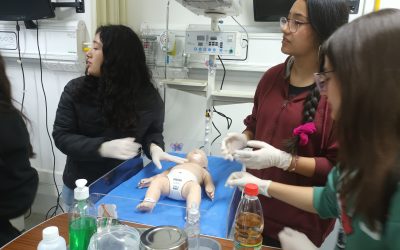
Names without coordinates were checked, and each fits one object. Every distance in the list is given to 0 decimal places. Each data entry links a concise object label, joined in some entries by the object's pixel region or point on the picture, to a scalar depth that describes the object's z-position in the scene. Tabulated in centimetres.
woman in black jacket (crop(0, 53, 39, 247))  114
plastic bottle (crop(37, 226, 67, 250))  76
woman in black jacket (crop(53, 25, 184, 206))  173
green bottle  89
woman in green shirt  64
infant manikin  155
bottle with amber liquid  95
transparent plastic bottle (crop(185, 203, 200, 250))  98
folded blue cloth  124
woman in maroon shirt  126
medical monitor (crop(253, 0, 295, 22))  241
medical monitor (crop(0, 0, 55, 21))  248
